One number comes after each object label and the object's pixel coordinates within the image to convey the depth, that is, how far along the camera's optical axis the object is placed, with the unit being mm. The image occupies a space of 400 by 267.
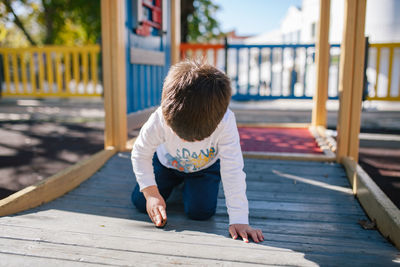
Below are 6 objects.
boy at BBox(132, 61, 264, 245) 1461
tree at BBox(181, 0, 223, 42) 14445
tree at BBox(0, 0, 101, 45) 14562
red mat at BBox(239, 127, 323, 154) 3395
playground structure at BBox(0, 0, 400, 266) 1530
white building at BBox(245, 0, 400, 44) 8180
